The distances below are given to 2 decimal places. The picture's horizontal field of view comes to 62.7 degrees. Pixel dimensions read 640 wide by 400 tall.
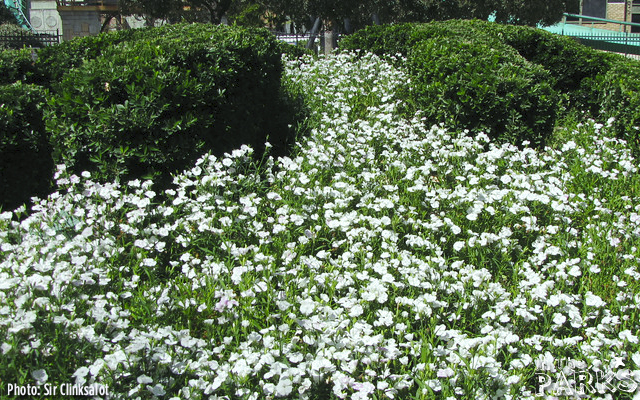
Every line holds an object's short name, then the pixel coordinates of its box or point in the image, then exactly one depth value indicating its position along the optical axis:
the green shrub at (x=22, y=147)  4.89
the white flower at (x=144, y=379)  2.54
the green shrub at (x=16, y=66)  6.24
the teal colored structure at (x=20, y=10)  42.73
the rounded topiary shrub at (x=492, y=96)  6.30
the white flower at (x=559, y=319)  3.32
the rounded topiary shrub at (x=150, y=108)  4.75
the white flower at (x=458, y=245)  4.04
